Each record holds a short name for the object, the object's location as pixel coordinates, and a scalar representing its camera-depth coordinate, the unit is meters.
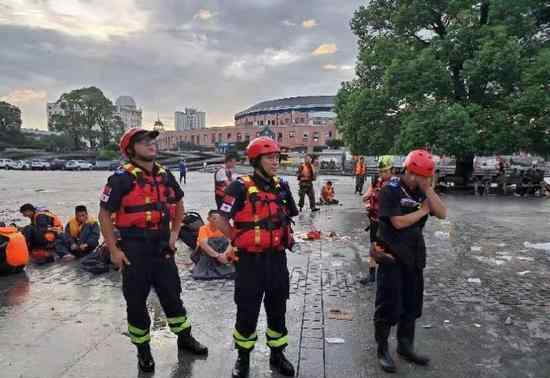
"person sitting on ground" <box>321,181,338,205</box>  16.61
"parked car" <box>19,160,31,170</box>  59.78
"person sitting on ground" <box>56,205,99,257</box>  7.86
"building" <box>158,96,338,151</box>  111.31
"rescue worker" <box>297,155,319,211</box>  14.09
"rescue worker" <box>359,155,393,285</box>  6.40
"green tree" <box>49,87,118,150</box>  84.19
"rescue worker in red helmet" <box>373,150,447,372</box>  3.75
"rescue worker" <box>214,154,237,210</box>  8.56
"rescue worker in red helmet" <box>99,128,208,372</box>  3.64
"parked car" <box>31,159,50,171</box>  59.16
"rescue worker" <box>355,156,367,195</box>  20.46
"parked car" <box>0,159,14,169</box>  60.74
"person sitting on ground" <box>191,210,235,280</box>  6.57
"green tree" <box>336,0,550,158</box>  18.64
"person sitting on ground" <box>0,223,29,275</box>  6.65
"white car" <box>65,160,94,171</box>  59.39
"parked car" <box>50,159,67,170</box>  60.44
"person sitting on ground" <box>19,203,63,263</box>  7.67
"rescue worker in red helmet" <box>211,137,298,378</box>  3.62
